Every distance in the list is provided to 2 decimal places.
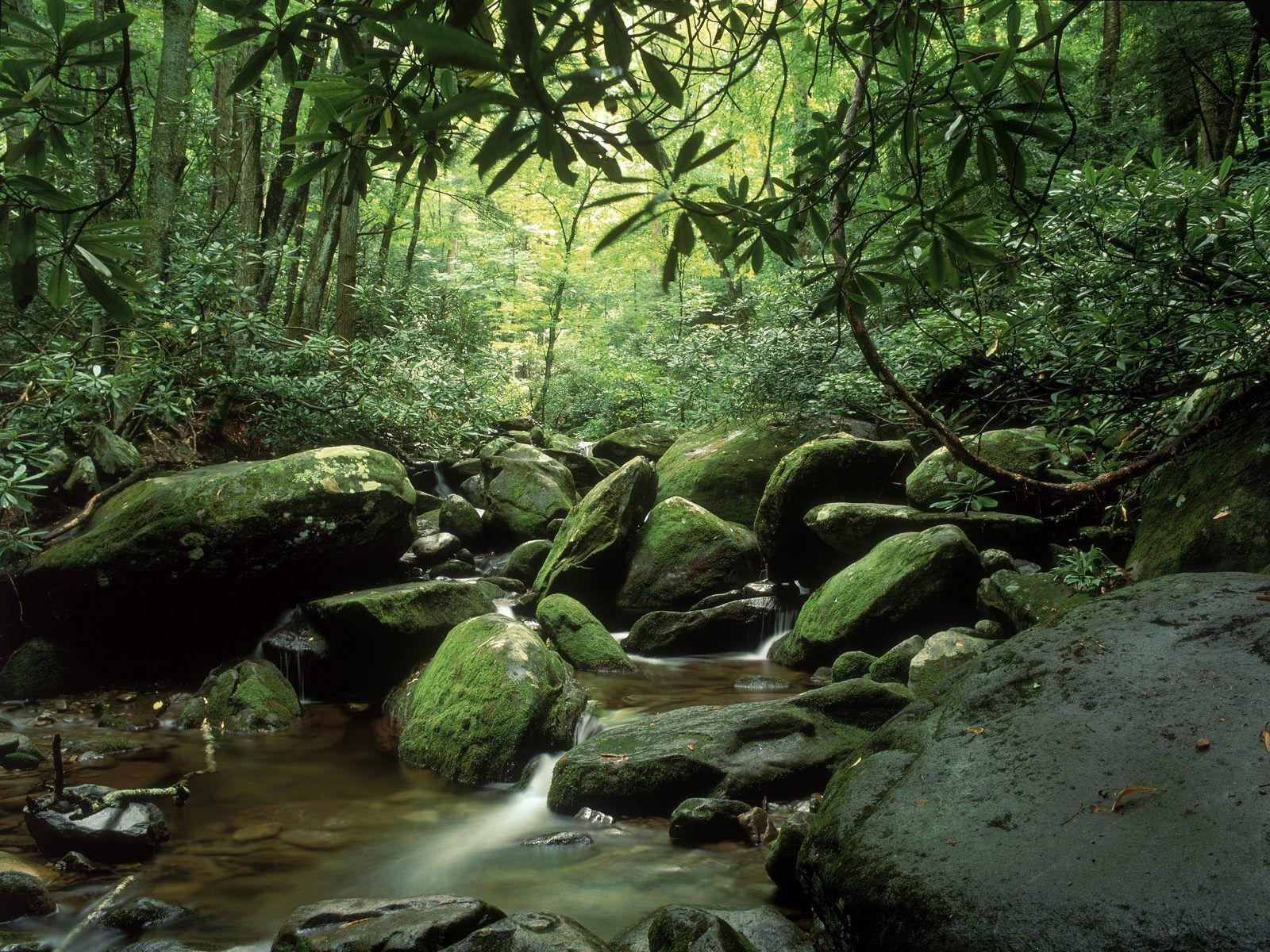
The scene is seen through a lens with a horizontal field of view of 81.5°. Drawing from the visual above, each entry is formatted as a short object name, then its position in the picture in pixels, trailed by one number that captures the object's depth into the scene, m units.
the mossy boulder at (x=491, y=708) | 5.10
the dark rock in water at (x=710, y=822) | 3.99
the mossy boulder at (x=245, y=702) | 6.05
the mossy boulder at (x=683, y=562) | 8.45
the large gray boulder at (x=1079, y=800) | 1.91
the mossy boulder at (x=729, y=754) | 4.33
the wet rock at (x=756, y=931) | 2.78
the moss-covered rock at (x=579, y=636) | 7.18
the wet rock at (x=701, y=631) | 7.74
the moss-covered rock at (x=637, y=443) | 14.96
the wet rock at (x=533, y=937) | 2.54
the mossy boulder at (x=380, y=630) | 6.72
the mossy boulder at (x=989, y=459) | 6.42
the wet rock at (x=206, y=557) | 6.39
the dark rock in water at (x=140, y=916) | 3.35
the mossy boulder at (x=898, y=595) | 6.21
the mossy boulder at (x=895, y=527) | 6.78
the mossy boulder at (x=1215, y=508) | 3.63
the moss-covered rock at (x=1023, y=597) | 4.80
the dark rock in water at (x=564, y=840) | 4.20
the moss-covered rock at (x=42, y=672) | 6.33
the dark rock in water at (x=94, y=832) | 3.86
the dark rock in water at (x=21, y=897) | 3.35
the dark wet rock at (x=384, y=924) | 2.71
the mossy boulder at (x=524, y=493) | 10.84
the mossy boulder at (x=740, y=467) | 10.28
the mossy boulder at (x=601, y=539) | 8.47
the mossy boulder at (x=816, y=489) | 8.51
